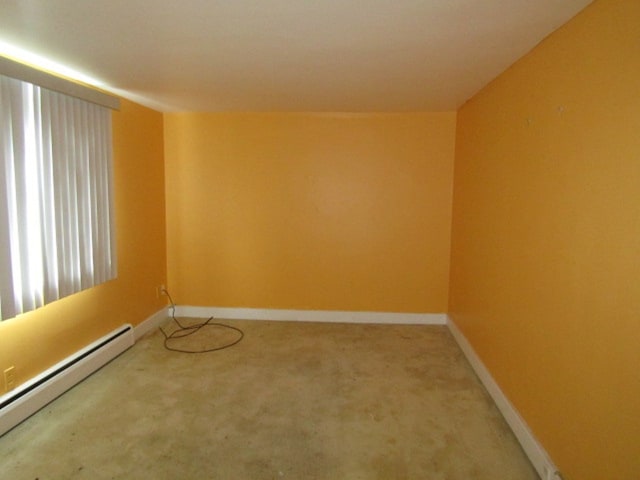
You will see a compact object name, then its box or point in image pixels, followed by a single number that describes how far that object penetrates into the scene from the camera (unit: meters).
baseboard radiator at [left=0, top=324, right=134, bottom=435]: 2.13
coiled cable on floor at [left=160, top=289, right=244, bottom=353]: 3.30
